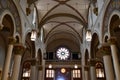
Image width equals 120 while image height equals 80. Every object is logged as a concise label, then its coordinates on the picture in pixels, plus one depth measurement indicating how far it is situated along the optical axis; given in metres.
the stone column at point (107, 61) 6.48
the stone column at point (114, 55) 5.80
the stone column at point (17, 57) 6.60
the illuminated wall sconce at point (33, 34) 7.48
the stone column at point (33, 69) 9.33
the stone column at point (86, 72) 10.69
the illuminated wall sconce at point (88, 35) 7.44
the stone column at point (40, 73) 11.62
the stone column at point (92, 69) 8.73
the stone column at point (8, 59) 5.88
